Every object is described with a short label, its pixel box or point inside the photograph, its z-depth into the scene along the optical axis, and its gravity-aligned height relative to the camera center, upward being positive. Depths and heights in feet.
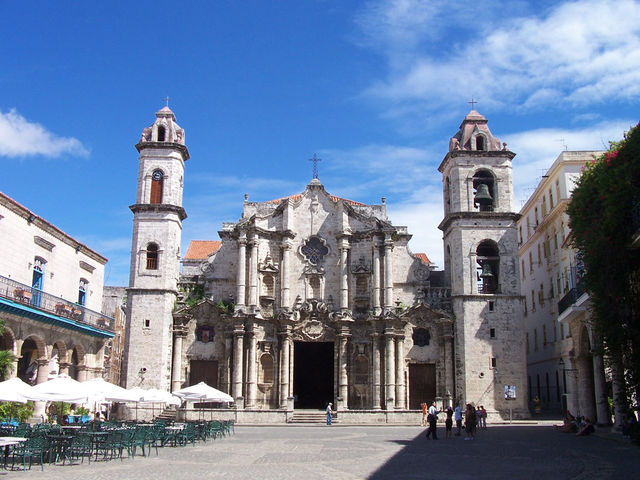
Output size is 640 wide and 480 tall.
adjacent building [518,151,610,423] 98.48 +12.61
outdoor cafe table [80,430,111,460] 61.26 -5.00
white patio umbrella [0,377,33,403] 59.77 -1.01
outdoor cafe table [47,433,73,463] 58.27 -5.67
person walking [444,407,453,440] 88.85 -5.28
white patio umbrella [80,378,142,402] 73.30 -1.44
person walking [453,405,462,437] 92.11 -4.97
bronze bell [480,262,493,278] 130.93 +20.95
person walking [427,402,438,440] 86.28 -5.12
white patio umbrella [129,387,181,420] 87.81 -2.15
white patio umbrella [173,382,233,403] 93.66 -1.92
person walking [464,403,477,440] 87.61 -5.18
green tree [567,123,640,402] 68.13 +12.96
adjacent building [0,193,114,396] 87.76 +11.02
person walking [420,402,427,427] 116.16 -5.86
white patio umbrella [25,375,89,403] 66.28 -1.24
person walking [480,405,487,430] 105.50 -5.95
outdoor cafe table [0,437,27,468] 49.21 -4.53
